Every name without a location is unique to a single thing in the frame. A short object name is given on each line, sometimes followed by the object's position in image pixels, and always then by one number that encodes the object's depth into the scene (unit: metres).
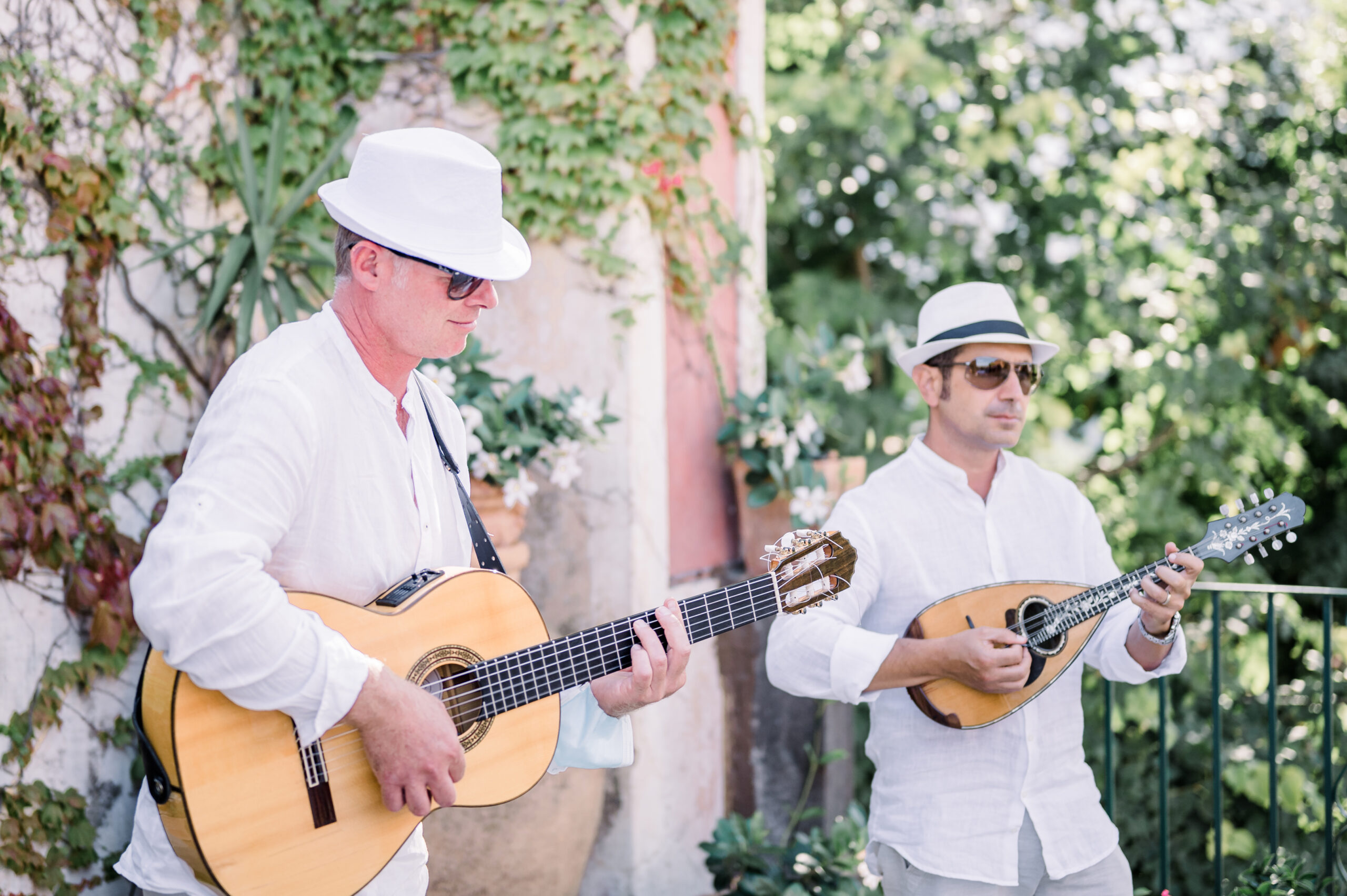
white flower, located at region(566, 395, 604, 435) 3.67
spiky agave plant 3.51
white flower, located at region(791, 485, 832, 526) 4.17
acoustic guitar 1.75
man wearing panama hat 2.38
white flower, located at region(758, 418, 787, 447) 4.26
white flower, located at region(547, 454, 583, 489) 3.63
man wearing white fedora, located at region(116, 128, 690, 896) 1.64
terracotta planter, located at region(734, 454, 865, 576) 4.42
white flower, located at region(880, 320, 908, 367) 4.93
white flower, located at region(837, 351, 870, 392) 4.38
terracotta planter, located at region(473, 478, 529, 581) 3.53
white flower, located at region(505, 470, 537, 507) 3.52
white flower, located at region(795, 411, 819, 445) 4.29
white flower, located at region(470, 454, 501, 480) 3.45
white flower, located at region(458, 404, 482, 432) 3.47
